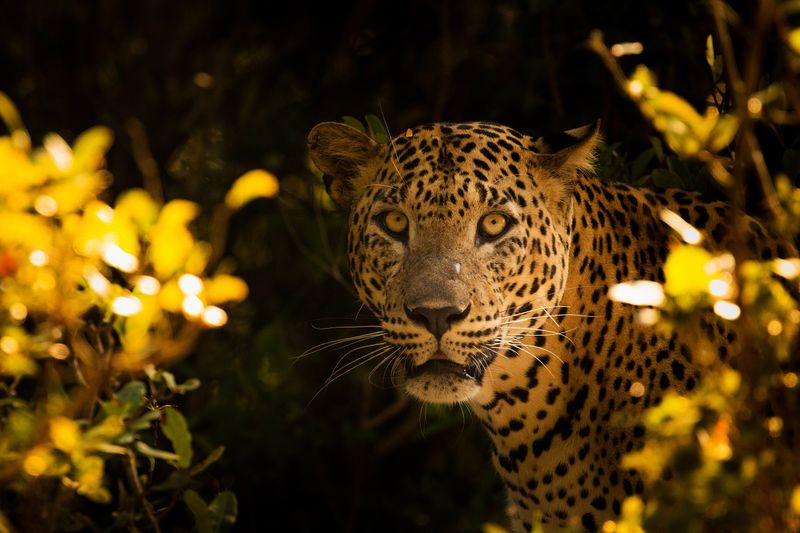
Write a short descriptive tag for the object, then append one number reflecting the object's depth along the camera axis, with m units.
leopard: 9.80
